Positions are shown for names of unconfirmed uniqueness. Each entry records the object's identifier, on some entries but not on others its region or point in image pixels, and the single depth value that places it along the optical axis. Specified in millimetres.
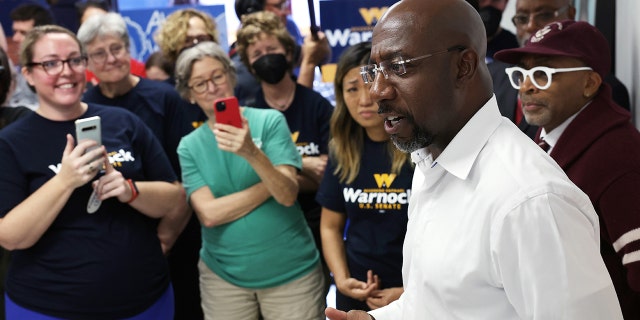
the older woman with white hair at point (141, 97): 3469
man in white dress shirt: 1195
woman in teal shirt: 3008
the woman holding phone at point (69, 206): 2588
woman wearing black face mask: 3443
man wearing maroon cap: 1923
